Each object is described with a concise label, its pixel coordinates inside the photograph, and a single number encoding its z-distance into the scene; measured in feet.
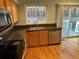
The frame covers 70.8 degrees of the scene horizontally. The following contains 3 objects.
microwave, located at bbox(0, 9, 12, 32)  2.19
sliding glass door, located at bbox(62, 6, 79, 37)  10.60
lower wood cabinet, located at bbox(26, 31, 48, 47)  7.97
